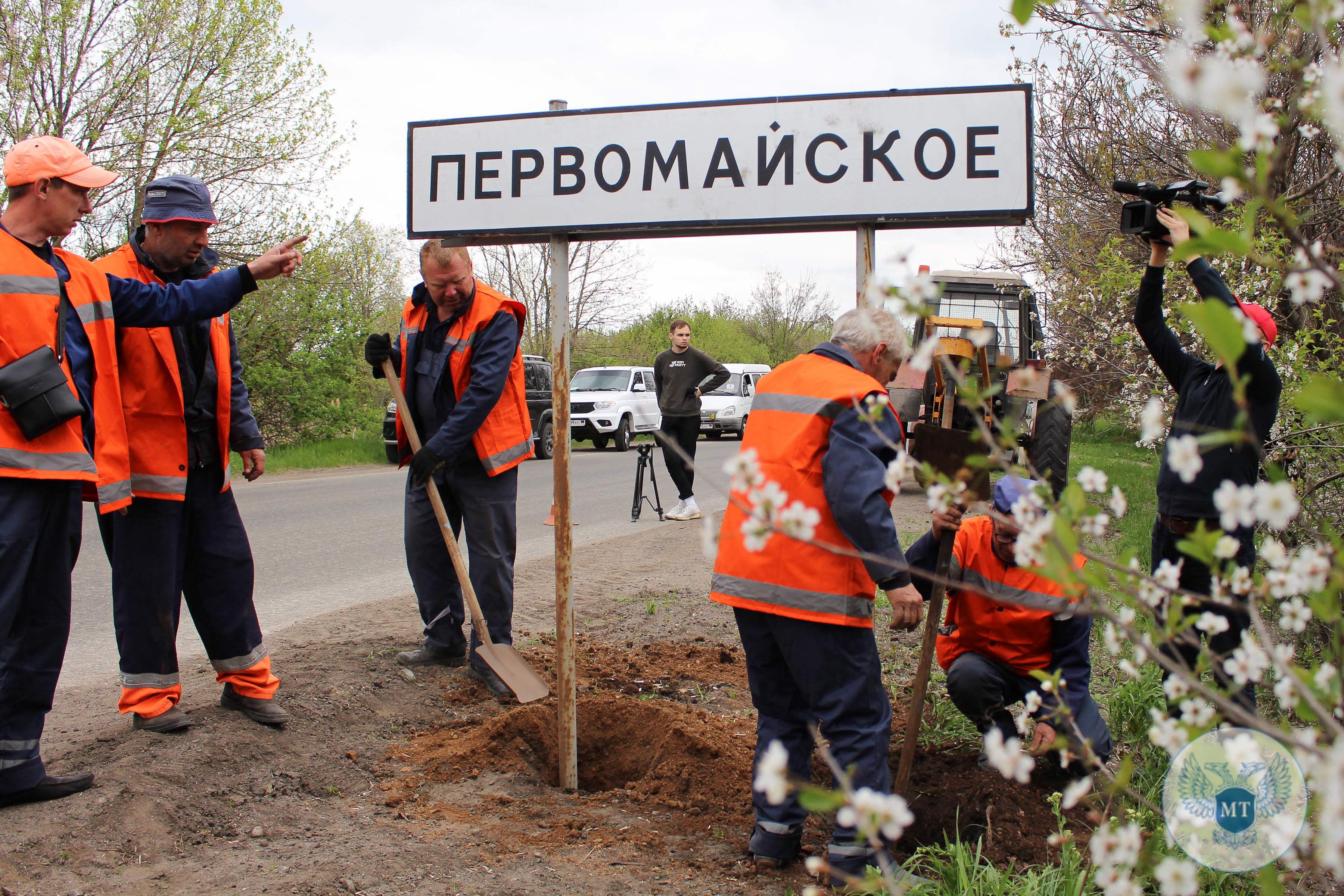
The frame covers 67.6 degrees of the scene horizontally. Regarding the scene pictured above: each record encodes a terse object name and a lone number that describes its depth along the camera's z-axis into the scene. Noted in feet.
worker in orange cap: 9.83
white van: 90.53
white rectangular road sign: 10.16
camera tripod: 35.01
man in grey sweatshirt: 33.42
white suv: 74.38
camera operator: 11.45
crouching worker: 11.41
